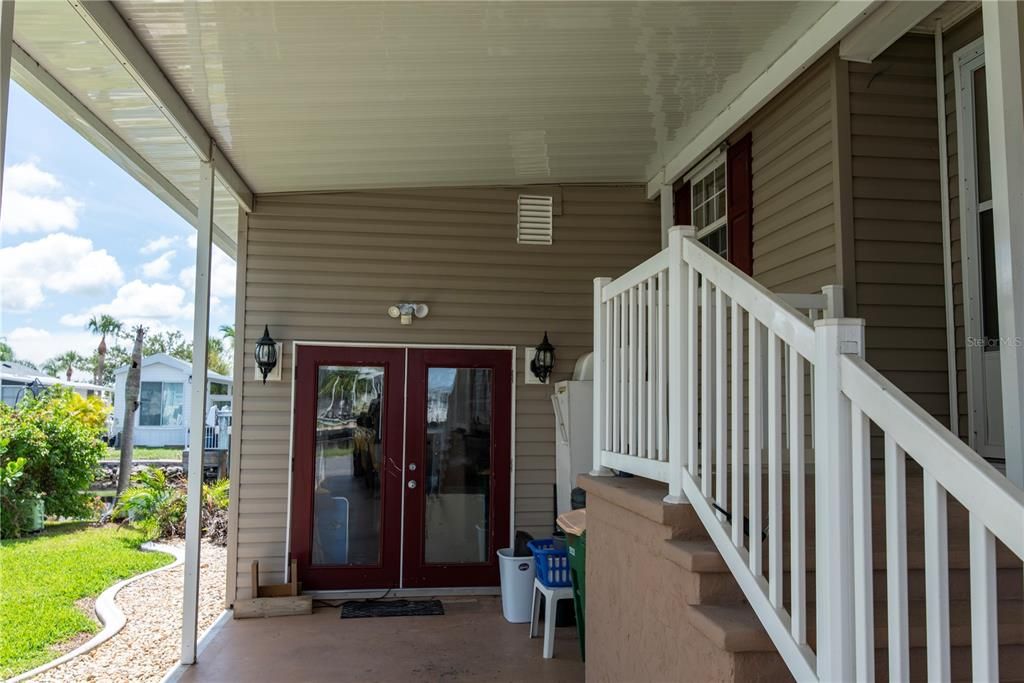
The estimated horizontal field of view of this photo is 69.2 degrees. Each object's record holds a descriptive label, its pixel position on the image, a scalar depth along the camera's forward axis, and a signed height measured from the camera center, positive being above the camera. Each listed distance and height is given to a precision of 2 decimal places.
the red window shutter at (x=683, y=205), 5.88 +1.60
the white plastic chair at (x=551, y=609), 4.73 -1.30
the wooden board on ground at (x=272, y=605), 5.62 -1.53
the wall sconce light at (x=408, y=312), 6.14 +0.76
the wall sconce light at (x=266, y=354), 5.91 +0.39
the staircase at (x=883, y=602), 2.21 -0.64
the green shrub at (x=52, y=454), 9.52 -0.70
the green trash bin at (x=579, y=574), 4.39 -1.02
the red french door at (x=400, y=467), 6.08 -0.52
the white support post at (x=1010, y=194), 2.68 +0.77
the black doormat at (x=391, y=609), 5.62 -1.58
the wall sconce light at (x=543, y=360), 6.23 +0.37
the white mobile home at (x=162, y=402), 20.20 +0.00
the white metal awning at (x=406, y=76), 3.44 +1.81
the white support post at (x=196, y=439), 4.57 -0.23
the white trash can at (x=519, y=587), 5.45 -1.34
